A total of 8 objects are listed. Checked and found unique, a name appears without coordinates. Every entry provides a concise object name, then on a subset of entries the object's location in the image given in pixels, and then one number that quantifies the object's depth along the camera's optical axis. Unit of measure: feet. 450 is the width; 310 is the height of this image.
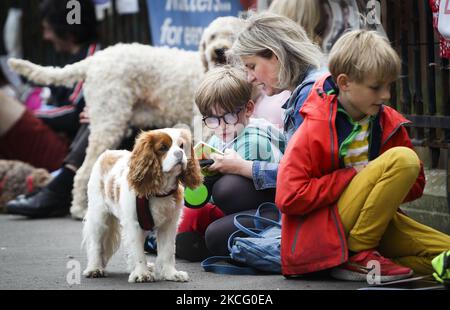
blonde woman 28.02
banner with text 49.88
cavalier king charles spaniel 25.02
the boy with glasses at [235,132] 28.76
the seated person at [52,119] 50.04
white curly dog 43.22
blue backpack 26.82
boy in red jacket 24.33
